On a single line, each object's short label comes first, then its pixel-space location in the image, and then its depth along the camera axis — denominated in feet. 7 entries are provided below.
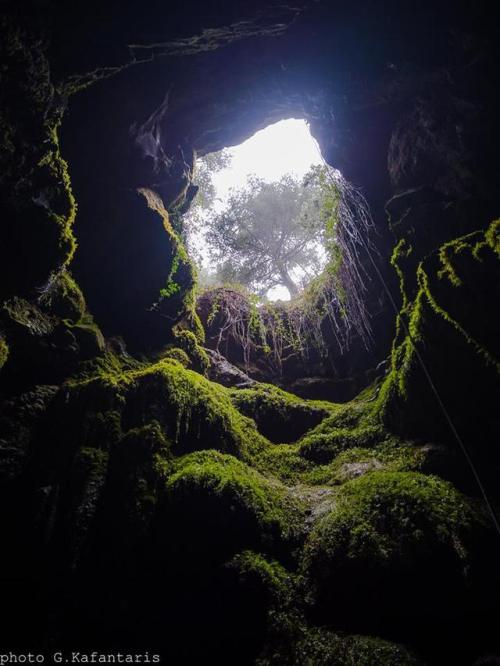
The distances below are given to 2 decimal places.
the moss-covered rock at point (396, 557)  9.05
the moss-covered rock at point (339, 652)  8.07
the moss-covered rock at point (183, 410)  14.46
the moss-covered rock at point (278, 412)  19.45
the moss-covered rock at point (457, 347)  12.16
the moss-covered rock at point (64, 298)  15.28
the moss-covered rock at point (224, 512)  11.07
